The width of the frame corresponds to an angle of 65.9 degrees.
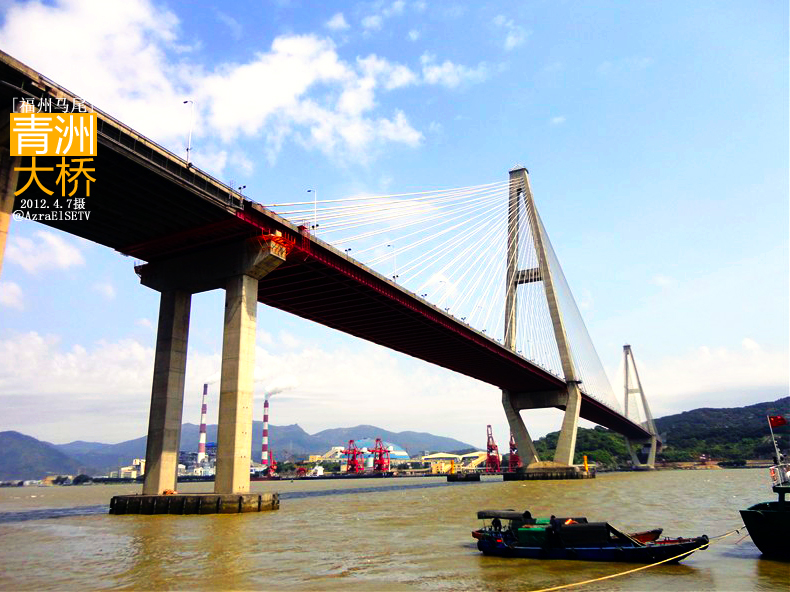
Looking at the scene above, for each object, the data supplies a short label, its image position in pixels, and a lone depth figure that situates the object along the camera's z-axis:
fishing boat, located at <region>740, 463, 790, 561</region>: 18.42
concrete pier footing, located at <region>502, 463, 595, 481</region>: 83.88
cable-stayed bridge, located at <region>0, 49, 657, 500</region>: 31.27
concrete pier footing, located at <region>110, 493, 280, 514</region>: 34.28
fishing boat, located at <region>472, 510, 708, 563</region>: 17.81
